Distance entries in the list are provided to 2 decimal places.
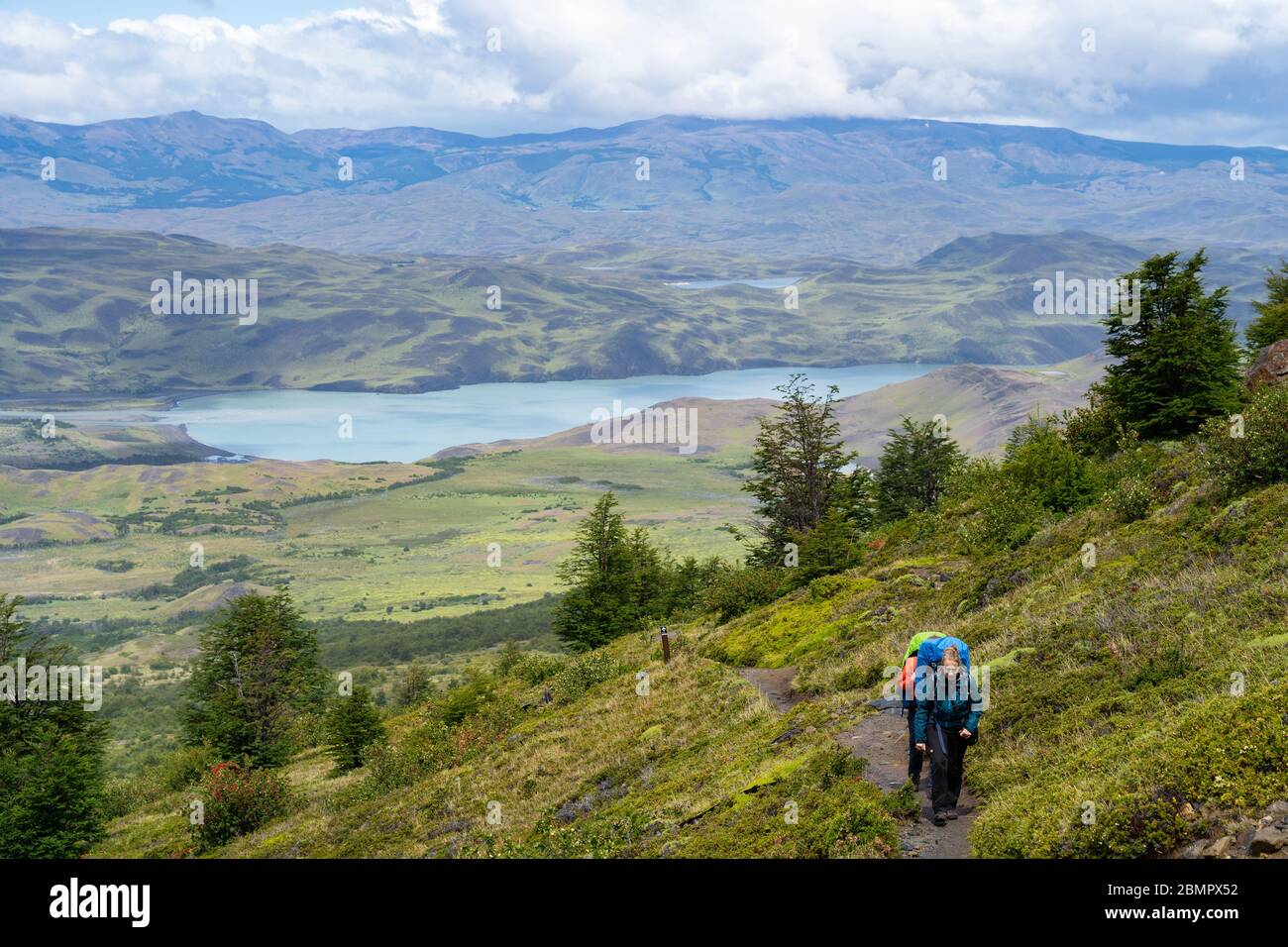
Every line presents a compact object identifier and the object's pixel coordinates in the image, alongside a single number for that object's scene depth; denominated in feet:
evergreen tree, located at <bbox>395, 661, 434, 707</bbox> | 255.11
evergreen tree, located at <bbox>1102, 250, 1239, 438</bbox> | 104.78
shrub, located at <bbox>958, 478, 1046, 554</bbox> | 86.17
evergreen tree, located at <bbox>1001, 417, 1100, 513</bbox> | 94.17
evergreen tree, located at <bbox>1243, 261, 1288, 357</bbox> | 132.05
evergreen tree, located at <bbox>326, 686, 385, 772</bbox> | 131.54
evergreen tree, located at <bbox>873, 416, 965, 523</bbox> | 217.15
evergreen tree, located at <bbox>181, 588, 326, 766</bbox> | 165.07
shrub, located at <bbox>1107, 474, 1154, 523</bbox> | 71.82
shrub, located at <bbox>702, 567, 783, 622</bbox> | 121.49
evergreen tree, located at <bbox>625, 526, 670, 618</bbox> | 182.19
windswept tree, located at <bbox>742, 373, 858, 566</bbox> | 190.29
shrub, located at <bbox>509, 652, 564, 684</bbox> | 132.62
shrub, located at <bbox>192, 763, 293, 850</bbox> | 98.02
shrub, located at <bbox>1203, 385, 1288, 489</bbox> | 60.85
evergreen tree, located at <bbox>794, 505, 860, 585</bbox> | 120.67
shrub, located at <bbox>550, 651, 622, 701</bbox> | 105.81
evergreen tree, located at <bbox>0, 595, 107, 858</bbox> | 105.50
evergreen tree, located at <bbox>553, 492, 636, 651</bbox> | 175.01
